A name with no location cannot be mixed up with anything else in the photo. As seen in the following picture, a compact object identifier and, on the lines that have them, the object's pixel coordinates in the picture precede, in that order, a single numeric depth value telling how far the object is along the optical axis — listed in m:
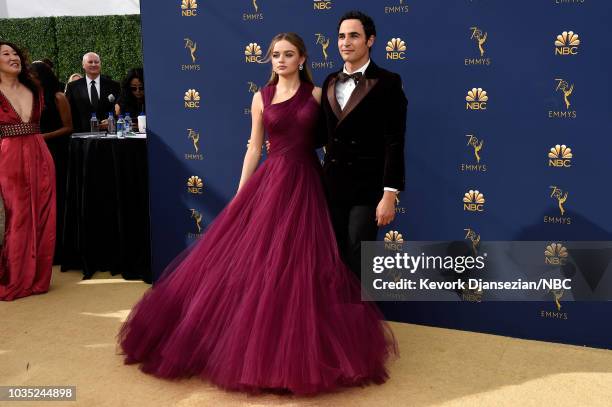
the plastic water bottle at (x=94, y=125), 5.97
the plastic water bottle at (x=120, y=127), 5.38
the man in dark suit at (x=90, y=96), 6.67
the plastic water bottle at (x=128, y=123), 5.60
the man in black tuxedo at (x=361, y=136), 3.20
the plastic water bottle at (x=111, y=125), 5.70
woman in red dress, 4.75
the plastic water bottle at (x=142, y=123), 5.73
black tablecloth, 5.12
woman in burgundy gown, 2.96
